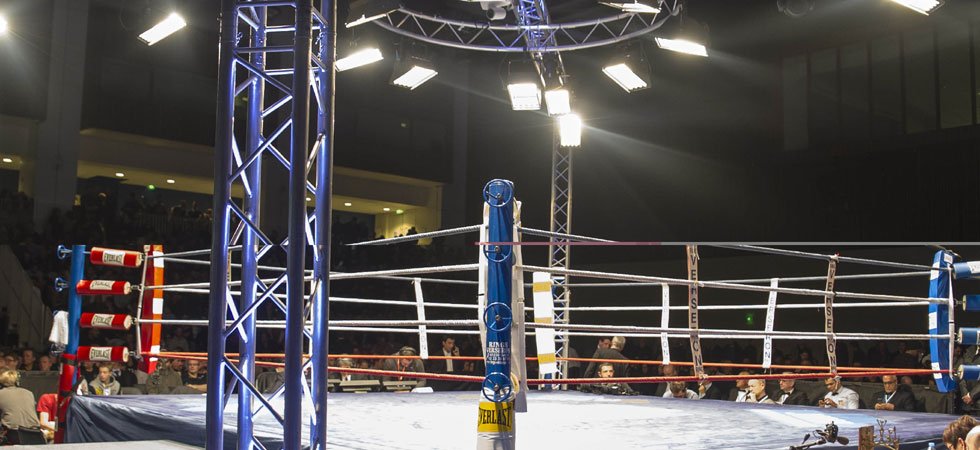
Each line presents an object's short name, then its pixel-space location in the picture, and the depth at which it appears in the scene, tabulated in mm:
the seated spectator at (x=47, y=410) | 5883
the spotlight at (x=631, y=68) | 6984
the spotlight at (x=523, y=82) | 7133
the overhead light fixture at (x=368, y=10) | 6215
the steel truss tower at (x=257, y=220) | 2701
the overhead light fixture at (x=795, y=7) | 6305
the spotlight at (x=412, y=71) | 7133
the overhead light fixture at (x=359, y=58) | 6907
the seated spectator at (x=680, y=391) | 6270
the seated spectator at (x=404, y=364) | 7910
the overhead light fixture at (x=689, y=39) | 6562
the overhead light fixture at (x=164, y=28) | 6195
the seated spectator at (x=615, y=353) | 6977
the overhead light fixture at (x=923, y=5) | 5734
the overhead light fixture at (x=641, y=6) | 5938
